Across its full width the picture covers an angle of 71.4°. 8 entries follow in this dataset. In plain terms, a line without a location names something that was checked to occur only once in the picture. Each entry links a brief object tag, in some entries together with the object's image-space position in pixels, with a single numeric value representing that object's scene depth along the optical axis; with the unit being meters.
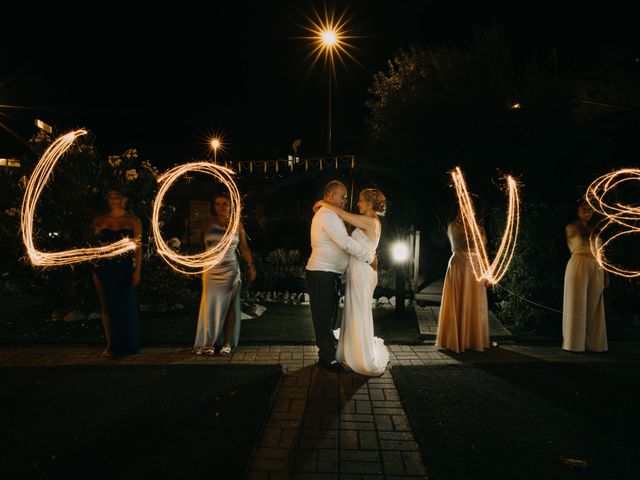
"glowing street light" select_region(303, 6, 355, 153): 14.44
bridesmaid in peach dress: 6.32
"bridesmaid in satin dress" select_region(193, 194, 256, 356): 6.00
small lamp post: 8.34
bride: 5.39
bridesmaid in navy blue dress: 5.91
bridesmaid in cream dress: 6.32
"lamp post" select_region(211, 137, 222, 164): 36.03
